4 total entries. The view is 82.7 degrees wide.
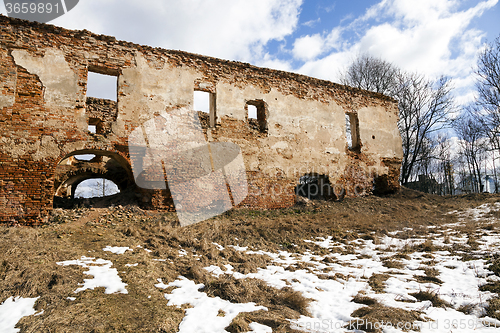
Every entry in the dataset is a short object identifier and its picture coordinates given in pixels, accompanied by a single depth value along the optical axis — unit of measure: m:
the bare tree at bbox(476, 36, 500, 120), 15.10
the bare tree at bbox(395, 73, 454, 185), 18.31
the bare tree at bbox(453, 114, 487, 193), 22.34
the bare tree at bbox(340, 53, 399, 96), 19.61
